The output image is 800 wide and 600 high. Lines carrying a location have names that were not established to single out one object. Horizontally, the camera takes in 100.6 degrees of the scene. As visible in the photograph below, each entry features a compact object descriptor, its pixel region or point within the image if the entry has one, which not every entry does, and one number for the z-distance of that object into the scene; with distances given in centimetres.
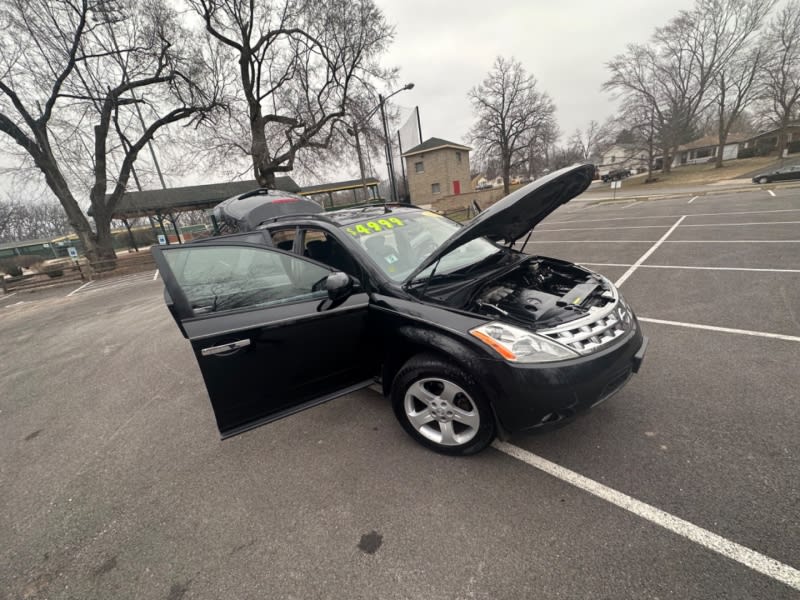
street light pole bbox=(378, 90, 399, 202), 1761
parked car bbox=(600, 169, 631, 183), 4591
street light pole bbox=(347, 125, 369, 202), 1891
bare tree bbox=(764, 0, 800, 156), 2988
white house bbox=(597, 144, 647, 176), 5925
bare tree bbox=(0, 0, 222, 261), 1293
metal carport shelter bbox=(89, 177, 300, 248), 2280
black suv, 196
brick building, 3622
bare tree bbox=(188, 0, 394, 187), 1642
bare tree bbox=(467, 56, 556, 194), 3222
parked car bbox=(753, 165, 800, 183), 2225
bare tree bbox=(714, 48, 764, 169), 3222
